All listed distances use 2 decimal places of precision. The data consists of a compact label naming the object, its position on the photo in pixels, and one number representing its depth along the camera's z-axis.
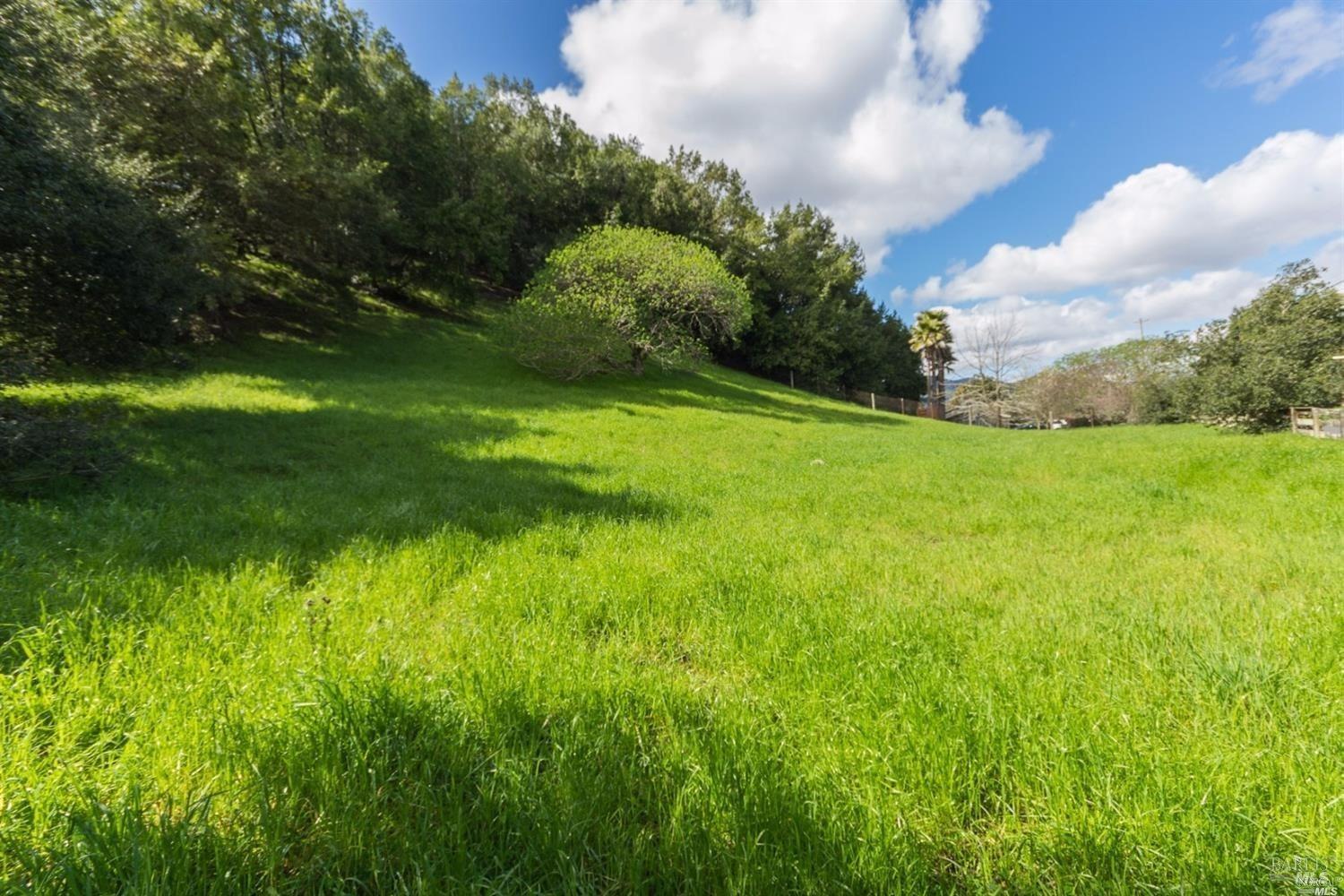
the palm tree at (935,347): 47.75
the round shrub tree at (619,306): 18.22
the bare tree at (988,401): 44.91
